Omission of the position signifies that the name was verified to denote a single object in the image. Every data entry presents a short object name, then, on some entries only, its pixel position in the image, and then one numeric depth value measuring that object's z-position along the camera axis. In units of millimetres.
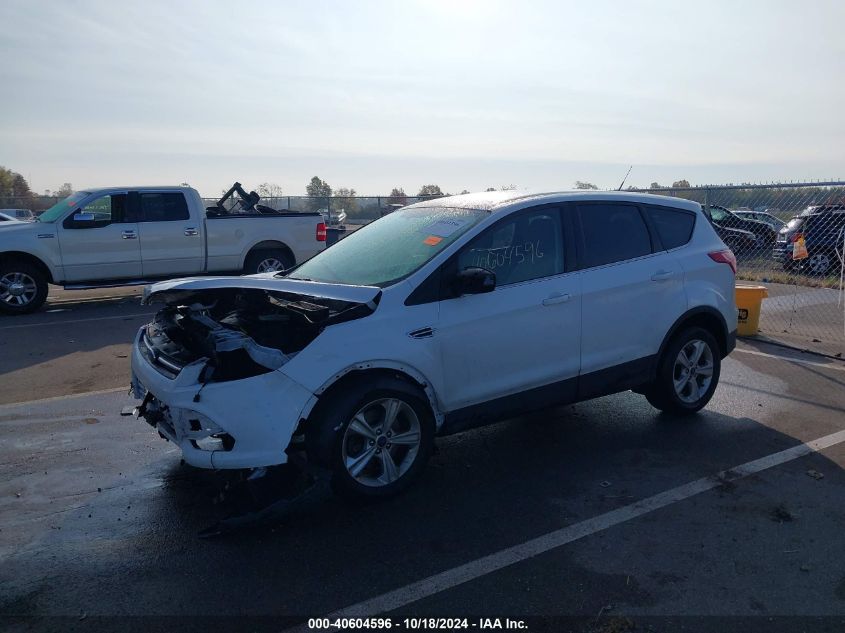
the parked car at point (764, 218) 20627
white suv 4152
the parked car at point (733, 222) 17172
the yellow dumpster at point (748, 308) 9406
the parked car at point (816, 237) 12414
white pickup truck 11828
